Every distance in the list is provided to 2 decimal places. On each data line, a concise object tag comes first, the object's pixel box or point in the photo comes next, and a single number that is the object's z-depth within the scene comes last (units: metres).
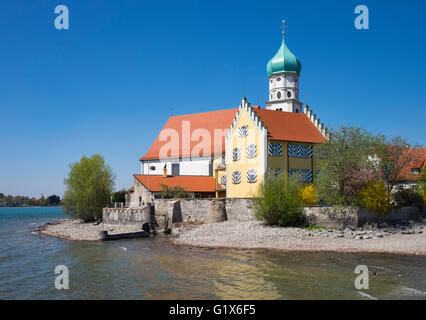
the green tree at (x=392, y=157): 37.44
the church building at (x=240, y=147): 41.94
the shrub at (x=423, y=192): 39.16
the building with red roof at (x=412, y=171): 39.41
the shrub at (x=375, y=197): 34.22
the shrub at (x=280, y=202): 35.88
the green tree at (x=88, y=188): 56.97
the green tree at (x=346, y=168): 34.66
